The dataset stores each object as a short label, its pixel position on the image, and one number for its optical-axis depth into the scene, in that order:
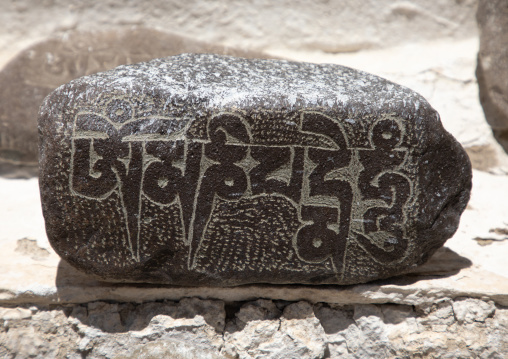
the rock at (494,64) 2.92
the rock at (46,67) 3.09
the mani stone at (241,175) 1.89
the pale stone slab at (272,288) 2.11
